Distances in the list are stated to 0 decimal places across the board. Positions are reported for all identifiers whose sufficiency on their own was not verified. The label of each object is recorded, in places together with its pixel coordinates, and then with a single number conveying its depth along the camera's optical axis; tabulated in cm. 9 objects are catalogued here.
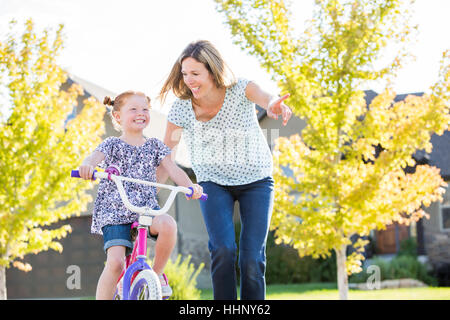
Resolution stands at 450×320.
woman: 353
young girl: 346
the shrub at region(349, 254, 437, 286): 1552
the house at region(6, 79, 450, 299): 1564
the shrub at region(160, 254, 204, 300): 1034
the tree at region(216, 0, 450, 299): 897
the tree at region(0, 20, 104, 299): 1066
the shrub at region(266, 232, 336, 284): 1614
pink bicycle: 303
